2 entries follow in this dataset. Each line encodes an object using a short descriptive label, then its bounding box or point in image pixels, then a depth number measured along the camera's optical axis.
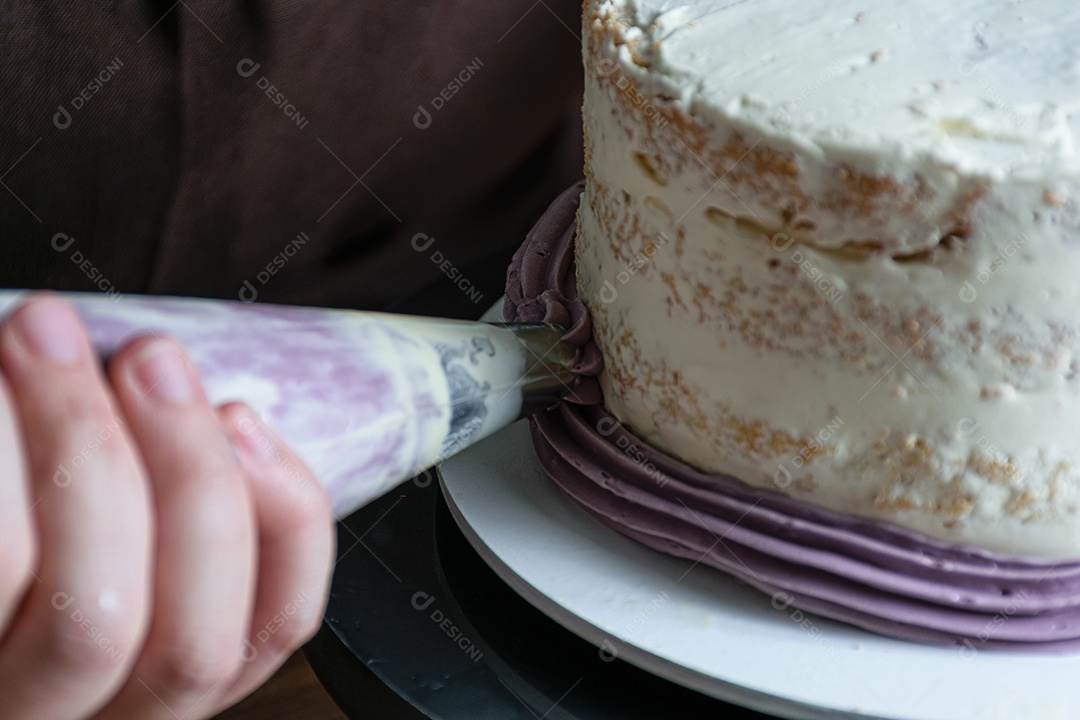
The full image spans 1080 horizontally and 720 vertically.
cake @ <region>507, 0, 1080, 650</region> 0.54
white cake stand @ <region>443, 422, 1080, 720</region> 0.55
